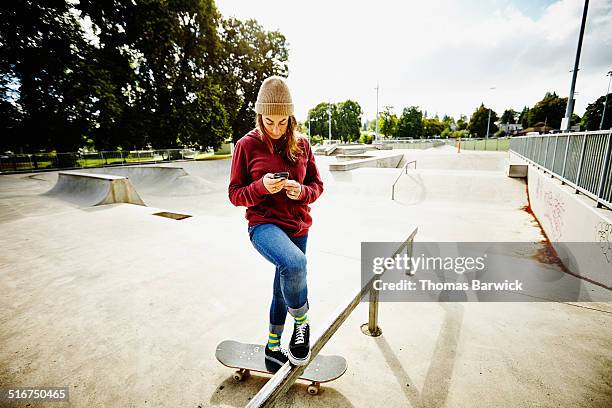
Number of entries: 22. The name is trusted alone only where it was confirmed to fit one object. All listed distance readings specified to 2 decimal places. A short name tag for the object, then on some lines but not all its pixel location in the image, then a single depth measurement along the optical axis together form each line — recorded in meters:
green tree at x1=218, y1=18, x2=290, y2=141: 28.34
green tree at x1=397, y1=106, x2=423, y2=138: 80.44
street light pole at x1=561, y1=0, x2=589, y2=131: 9.88
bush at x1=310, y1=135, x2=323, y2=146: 76.80
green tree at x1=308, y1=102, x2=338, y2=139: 82.44
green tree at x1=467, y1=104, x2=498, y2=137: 82.38
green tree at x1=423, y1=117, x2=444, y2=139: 94.86
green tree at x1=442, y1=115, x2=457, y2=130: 136.57
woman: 1.61
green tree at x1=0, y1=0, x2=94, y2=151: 16.22
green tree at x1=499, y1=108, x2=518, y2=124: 113.56
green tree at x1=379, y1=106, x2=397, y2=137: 80.25
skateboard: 2.04
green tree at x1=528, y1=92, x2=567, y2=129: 82.00
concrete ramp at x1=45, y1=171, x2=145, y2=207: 8.50
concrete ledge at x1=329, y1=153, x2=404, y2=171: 14.09
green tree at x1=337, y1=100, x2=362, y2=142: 81.19
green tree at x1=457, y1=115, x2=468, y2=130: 133.11
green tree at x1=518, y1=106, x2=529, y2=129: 93.72
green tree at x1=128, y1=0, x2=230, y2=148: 21.20
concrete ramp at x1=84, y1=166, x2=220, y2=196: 13.10
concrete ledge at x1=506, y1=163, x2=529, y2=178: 10.98
